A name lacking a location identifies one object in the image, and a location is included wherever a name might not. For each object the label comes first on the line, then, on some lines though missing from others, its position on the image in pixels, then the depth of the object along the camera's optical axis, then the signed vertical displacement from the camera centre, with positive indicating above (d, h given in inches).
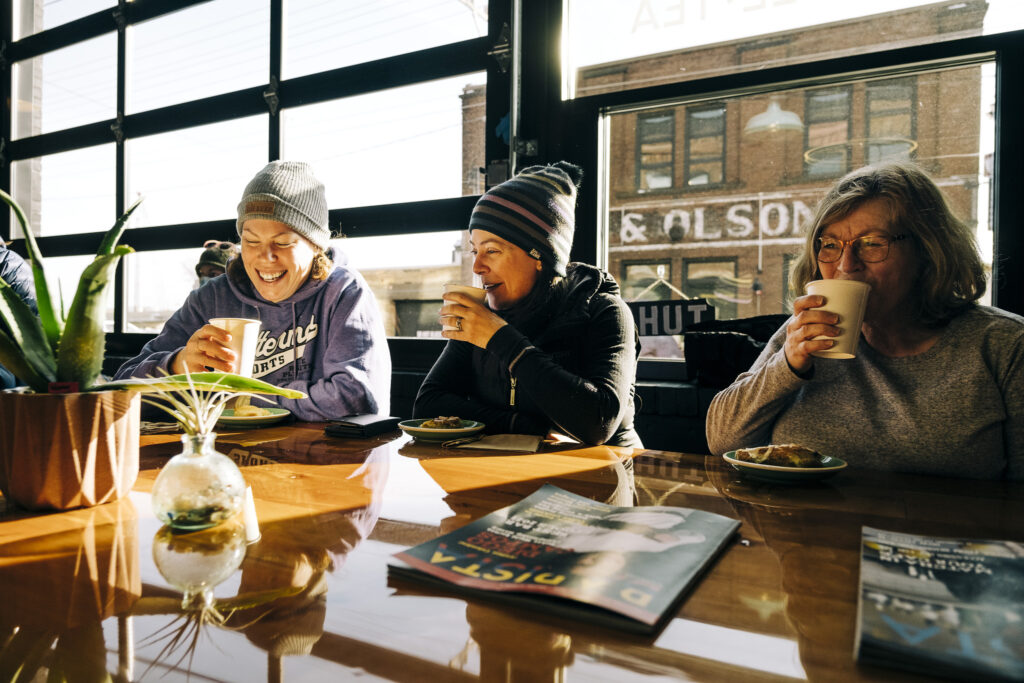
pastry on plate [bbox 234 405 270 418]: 59.7 -7.6
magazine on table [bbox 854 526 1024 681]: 17.1 -8.5
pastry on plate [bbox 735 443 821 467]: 38.9 -7.3
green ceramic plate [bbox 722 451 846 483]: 37.5 -8.0
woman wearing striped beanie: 58.1 +0.2
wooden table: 18.0 -9.2
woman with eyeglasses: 47.5 -1.8
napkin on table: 50.4 -8.9
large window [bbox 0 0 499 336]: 120.6 +46.4
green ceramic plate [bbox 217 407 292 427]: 57.5 -8.0
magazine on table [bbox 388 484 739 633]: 21.0 -8.6
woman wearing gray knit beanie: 74.0 +4.3
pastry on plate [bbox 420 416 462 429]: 54.1 -7.7
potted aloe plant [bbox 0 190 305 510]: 31.0 -3.3
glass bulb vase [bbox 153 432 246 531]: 28.2 -7.0
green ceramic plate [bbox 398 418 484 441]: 52.0 -8.1
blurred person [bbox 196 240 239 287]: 123.6 +14.0
